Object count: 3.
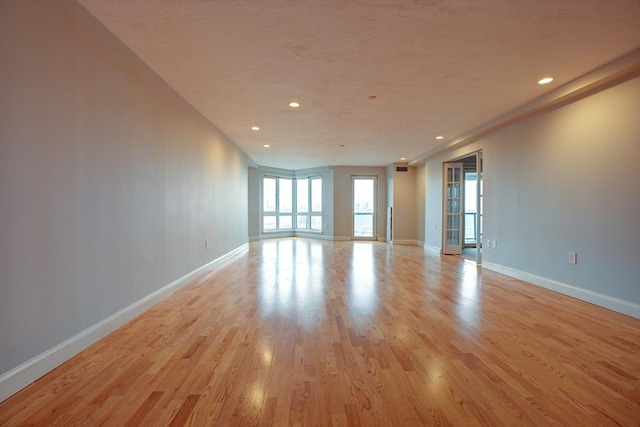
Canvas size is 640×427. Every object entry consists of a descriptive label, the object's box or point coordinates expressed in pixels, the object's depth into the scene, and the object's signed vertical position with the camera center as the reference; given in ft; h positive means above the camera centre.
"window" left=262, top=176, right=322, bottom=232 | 35.50 +0.72
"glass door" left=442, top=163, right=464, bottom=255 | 23.80 +0.13
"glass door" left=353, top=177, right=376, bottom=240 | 33.88 +0.20
